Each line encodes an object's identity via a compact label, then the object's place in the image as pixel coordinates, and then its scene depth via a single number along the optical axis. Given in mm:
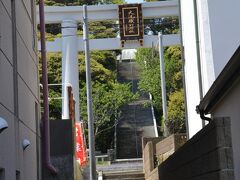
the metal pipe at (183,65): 19211
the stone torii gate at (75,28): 28156
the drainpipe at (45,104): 12602
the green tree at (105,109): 41156
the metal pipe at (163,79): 29688
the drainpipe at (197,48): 15484
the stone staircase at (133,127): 39625
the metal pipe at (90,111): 20125
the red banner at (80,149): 21266
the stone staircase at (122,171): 24866
